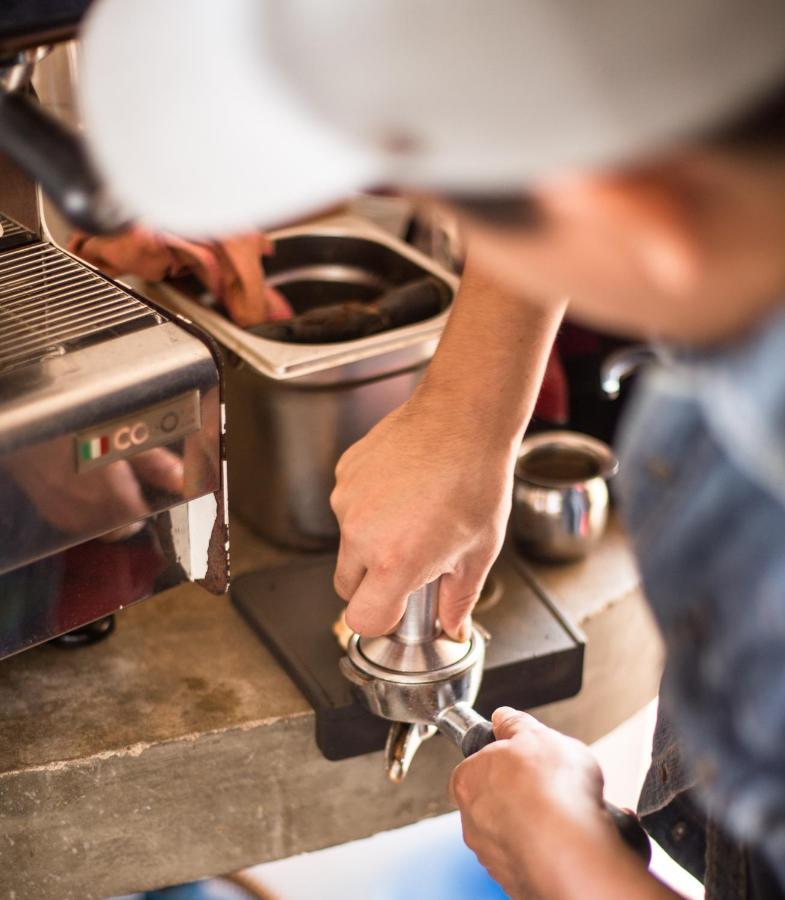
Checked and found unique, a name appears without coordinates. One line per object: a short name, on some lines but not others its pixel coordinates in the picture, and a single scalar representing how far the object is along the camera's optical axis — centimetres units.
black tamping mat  105
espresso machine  90
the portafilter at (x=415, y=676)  97
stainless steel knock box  111
